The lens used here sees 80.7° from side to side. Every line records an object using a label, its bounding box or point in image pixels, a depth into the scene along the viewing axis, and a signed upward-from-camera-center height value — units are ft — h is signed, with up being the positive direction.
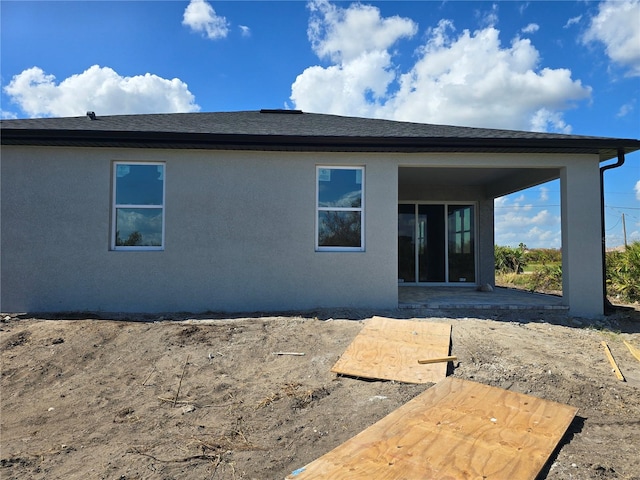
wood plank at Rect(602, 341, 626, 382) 14.28 -4.51
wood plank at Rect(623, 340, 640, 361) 16.96 -4.47
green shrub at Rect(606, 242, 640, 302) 31.89 -1.84
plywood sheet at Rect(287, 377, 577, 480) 7.70 -4.39
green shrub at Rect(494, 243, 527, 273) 60.85 -0.92
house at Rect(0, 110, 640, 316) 22.72 +2.61
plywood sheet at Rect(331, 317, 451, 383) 13.73 -4.00
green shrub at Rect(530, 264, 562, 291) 42.24 -2.88
